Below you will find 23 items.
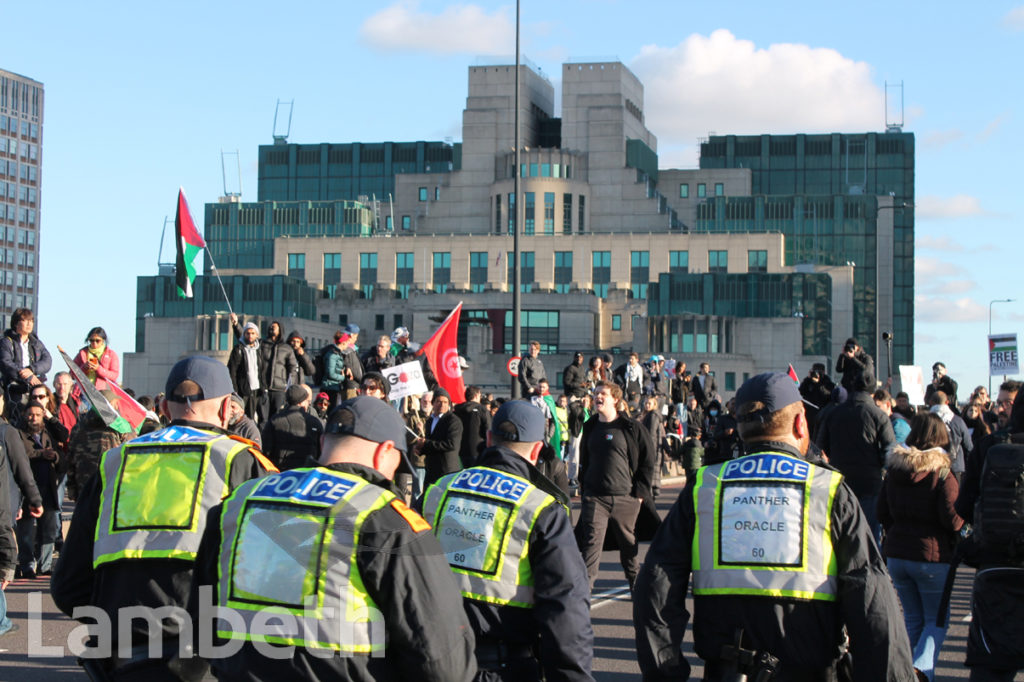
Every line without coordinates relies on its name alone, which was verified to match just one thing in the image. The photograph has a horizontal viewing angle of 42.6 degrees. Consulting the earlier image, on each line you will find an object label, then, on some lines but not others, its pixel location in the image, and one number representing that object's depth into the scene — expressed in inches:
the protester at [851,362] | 540.1
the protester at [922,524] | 320.2
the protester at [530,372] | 888.9
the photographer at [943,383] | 740.0
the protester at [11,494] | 320.2
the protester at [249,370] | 616.4
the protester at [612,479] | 411.8
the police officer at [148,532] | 192.9
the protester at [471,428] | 591.5
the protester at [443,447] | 550.4
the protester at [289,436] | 463.2
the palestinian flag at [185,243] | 714.8
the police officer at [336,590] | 146.1
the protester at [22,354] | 568.4
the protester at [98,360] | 535.2
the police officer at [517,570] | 185.8
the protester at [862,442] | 452.8
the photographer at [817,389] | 746.8
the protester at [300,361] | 632.4
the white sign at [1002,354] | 1034.7
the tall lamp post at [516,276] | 928.9
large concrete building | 3964.1
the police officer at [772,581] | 172.7
